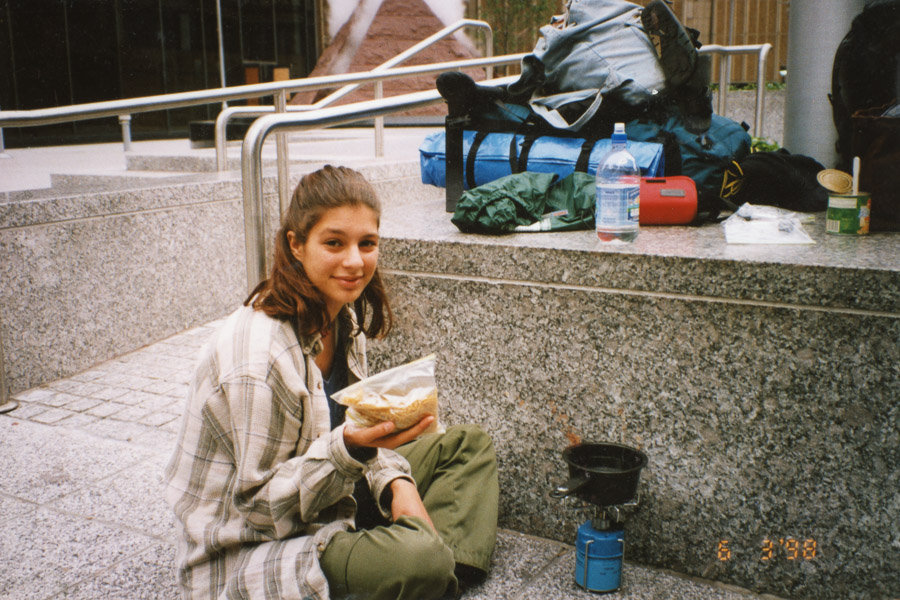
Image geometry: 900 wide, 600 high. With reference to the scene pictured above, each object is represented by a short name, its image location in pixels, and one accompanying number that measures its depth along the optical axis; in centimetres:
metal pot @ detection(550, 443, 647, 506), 216
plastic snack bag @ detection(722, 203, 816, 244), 247
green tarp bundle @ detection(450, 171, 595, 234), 267
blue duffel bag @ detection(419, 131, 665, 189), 295
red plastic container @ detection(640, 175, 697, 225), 286
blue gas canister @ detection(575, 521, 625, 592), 227
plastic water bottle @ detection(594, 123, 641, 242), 249
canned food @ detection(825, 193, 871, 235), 256
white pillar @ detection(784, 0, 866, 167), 382
